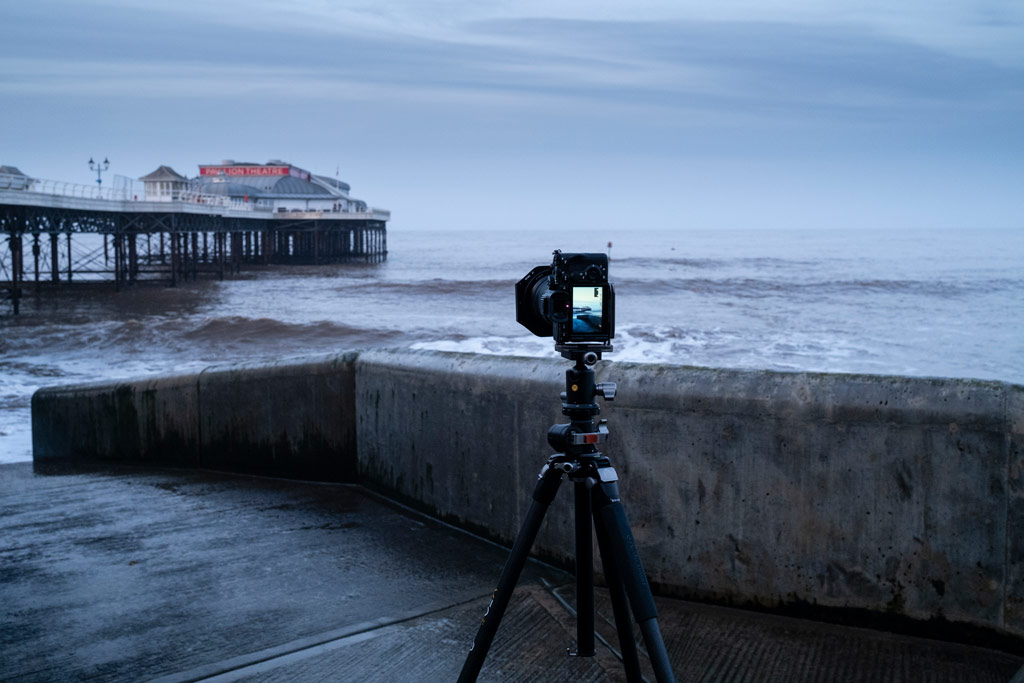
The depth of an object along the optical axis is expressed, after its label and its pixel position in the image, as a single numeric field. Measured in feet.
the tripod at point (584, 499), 6.91
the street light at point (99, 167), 226.38
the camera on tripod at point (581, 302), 6.88
